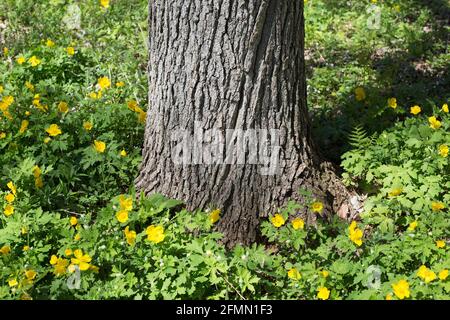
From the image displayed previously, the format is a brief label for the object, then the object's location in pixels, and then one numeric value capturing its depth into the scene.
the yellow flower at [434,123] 4.22
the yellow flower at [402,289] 3.21
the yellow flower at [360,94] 4.97
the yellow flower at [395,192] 3.96
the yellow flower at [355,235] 3.52
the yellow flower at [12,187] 3.87
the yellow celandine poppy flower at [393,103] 4.73
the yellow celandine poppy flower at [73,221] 3.69
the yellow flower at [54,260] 3.41
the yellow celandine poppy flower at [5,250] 3.48
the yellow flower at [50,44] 5.53
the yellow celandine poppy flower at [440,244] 3.53
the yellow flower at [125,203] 3.73
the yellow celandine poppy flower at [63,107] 4.43
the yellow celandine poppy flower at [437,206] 3.77
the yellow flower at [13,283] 3.29
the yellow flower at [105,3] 6.52
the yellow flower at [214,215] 3.73
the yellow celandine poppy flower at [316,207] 3.74
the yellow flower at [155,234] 3.56
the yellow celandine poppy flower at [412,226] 3.66
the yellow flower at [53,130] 4.24
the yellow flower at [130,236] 3.56
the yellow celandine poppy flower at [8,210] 3.77
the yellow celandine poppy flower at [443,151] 4.04
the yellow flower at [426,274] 3.28
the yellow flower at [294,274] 3.43
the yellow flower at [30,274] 3.36
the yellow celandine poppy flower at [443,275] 3.31
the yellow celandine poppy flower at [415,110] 4.45
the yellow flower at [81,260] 3.40
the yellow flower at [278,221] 3.72
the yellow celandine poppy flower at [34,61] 5.20
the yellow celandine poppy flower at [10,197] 3.85
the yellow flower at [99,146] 4.17
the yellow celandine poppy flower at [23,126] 4.33
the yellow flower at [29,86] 4.73
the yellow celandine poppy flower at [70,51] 5.39
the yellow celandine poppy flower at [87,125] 4.33
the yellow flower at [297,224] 3.69
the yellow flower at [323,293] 3.33
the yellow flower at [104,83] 4.89
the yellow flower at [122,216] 3.68
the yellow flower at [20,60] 5.22
